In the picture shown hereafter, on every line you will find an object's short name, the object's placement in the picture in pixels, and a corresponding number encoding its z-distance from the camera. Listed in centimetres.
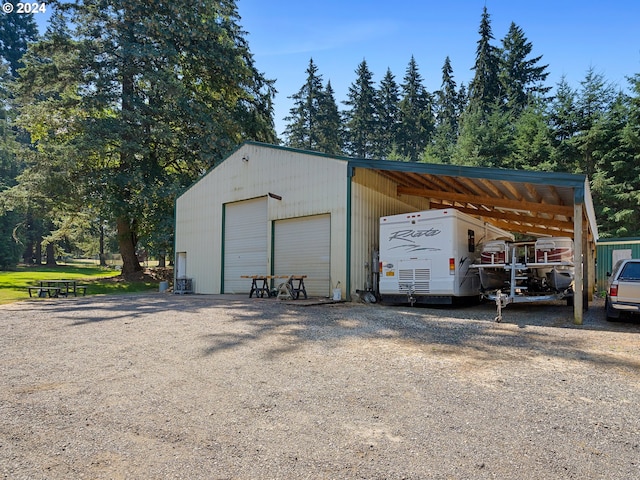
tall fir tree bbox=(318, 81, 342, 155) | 4575
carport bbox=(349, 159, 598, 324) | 825
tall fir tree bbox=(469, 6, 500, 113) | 4066
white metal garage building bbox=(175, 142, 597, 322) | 1194
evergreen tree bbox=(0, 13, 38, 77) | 5428
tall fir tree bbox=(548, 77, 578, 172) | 2411
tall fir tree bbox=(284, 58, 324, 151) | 4650
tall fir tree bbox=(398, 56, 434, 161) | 4906
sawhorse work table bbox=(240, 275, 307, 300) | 1247
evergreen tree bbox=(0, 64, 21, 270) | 3550
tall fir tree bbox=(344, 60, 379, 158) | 5059
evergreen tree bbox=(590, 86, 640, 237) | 2130
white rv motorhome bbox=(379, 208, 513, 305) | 1031
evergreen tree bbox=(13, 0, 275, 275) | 2197
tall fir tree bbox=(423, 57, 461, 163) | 4906
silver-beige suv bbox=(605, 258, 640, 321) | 809
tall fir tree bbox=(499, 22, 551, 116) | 3859
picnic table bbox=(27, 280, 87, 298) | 1576
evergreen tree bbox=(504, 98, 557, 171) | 2466
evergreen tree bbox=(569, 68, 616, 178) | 2298
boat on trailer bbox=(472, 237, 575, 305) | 949
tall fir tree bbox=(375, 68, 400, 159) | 5034
